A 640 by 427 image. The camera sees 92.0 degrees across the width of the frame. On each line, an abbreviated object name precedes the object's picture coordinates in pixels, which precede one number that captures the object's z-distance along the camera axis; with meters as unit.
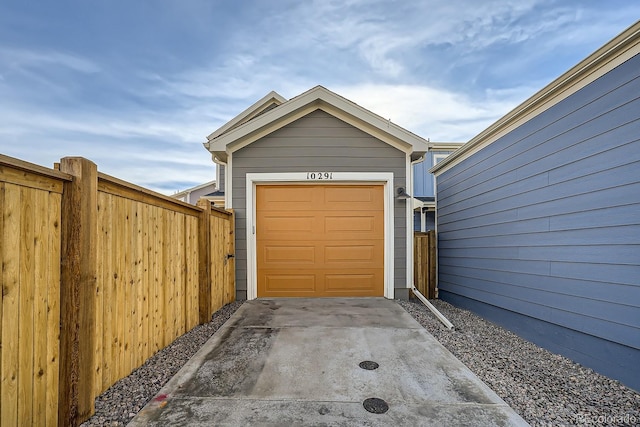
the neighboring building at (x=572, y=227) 2.71
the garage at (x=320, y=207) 5.66
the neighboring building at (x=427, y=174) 11.16
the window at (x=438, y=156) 11.38
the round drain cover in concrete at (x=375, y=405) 2.19
